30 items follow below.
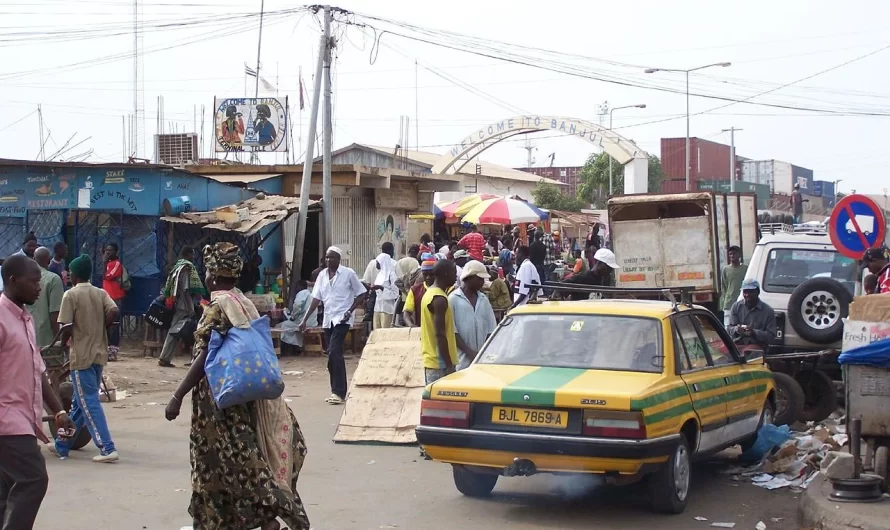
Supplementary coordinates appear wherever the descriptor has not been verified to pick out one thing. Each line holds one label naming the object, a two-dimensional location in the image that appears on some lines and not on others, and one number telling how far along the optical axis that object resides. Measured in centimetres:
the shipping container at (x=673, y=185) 7458
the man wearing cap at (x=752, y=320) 1118
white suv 1122
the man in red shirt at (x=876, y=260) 1017
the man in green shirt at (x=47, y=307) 1013
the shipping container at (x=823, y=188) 9391
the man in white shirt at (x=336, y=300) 1216
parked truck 1756
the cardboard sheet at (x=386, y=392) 1016
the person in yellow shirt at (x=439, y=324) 890
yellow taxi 673
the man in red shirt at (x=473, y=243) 2067
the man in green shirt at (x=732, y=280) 1497
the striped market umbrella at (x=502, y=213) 2577
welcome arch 3719
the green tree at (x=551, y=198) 6034
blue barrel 1795
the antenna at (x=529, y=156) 10550
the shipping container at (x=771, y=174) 8369
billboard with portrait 2562
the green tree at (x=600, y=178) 6462
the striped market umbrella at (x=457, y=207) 2759
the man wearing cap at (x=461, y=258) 1620
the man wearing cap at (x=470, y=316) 912
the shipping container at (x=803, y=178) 8572
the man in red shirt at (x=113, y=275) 1664
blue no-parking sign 944
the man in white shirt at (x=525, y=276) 1669
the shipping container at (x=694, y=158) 7871
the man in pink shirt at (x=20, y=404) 514
